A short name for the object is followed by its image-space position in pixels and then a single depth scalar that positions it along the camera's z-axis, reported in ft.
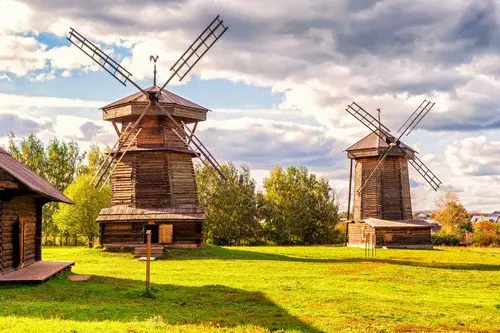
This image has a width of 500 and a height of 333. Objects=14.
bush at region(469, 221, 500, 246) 227.20
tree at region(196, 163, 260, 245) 224.74
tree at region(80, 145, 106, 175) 239.91
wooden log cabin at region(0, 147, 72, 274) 69.56
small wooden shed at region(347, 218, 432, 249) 186.91
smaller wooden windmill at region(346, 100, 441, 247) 188.75
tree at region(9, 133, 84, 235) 237.86
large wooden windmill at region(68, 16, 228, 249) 136.67
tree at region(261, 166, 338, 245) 231.91
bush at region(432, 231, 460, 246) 223.30
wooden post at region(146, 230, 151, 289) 65.35
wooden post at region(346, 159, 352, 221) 205.36
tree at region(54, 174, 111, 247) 179.83
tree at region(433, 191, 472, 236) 285.02
